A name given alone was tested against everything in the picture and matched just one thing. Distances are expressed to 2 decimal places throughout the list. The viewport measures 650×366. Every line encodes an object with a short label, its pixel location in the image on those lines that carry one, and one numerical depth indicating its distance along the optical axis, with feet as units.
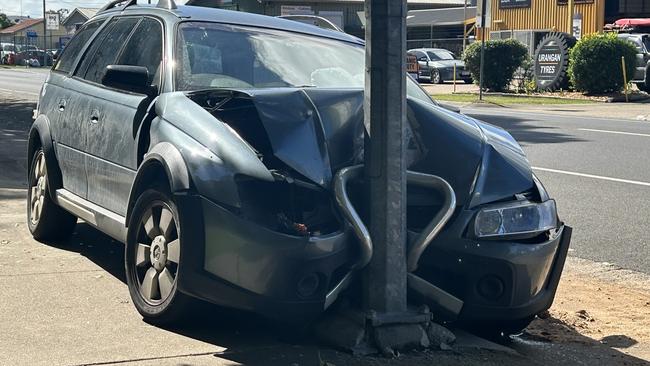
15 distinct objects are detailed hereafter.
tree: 378.94
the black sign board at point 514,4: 150.82
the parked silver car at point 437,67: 133.69
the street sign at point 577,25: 139.74
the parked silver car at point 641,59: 98.94
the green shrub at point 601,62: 95.50
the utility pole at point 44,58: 241.45
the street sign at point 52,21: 350.23
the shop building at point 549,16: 138.41
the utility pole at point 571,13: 124.70
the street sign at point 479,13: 91.94
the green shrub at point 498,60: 105.19
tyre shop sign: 102.89
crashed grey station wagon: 14.03
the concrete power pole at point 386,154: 14.35
